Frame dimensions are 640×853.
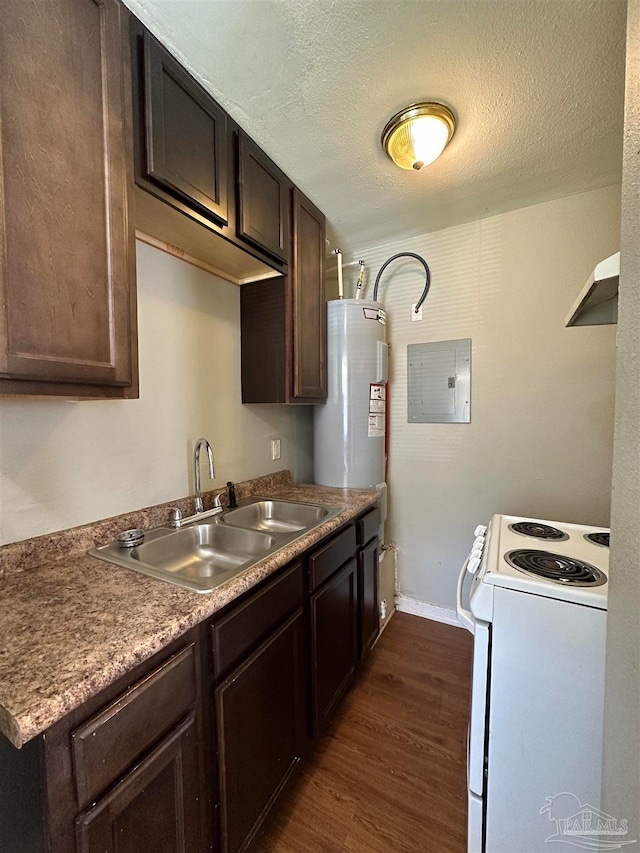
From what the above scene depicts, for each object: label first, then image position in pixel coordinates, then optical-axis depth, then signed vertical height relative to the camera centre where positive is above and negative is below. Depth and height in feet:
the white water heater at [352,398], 6.45 +0.24
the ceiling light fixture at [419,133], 4.01 +3.56
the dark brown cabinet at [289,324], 5.43 +1.49
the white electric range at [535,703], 2.73 -2.58
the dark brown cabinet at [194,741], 1.84 -2.41
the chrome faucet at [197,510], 4.31 -1.41
